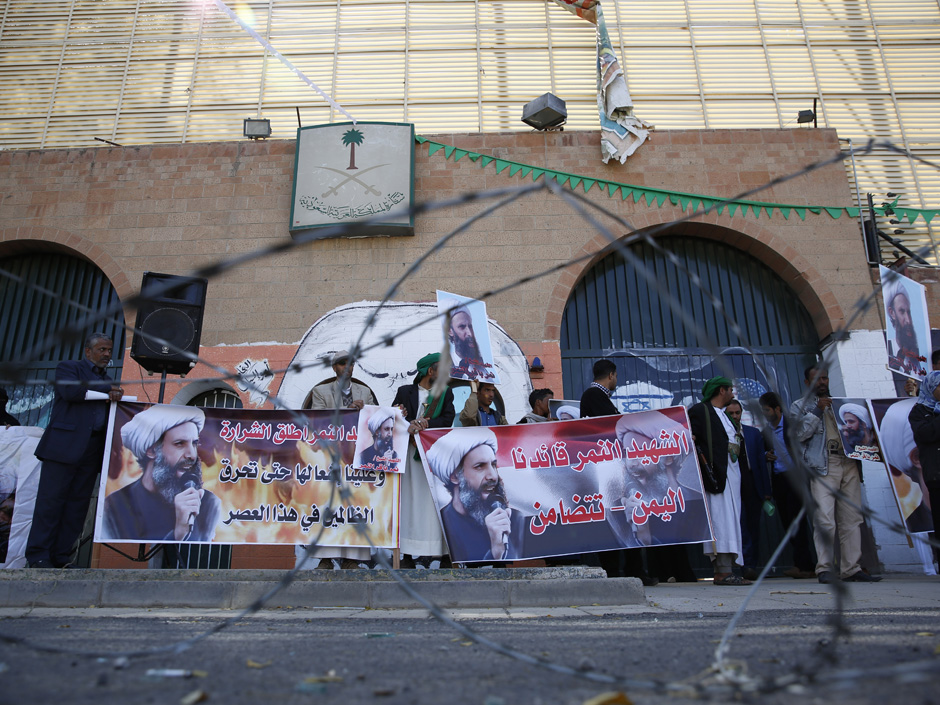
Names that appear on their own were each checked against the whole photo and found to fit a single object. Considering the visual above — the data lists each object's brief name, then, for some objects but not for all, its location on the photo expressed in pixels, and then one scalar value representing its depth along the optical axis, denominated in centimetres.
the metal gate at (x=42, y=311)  923
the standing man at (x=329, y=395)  693
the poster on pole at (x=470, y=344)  664
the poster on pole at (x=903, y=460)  651
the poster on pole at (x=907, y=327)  691
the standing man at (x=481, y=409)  629
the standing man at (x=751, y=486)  652
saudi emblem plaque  917
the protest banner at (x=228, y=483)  562
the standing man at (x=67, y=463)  530
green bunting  936
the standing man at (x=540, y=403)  744
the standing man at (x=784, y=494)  708
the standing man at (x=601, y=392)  639
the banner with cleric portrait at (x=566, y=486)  565
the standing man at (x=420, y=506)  569
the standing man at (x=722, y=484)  609
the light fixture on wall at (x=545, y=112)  952
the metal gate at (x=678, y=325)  905
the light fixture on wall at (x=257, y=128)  995
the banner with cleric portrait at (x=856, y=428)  650
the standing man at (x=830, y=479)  618
